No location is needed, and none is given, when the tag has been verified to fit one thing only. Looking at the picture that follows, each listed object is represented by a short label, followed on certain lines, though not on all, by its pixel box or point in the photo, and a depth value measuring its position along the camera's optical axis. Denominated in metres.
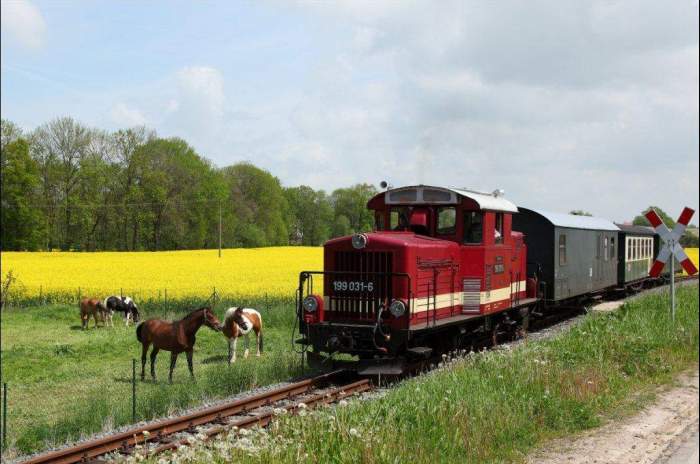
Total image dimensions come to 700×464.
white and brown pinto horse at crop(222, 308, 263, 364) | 17.09
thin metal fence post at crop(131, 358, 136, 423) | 11.92
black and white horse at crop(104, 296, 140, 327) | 27.39
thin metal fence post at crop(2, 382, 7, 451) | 11.53
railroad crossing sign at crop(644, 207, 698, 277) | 15.86
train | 12.77
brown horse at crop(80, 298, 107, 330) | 27.33
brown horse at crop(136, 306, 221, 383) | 15.75
